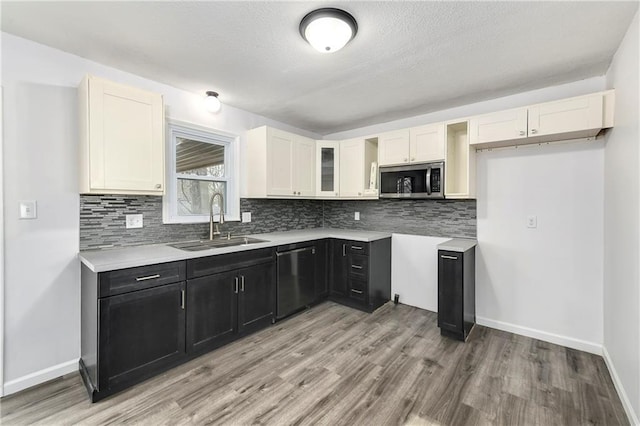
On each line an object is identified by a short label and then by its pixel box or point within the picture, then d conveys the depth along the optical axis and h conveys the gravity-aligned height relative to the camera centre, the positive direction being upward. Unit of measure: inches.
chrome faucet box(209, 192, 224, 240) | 114.7 -3.0
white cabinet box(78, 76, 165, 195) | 78.7 +21.1
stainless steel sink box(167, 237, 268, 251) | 100.2 -12.5
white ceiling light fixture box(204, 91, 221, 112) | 112.5 +43.8
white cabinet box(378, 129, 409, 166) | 126.4 +29.1
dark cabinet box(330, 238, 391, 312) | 129.3 -29.6
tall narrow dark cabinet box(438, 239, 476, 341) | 102.5 -29.2
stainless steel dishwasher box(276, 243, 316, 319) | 115.7 -28.9
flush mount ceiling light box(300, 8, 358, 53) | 63.4 +42.9
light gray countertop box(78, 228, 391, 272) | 73.1 -12.9
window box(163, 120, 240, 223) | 108.2 +15.8
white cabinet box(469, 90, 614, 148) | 83.8 +29.4
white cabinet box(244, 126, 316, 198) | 125.6 +22.2
